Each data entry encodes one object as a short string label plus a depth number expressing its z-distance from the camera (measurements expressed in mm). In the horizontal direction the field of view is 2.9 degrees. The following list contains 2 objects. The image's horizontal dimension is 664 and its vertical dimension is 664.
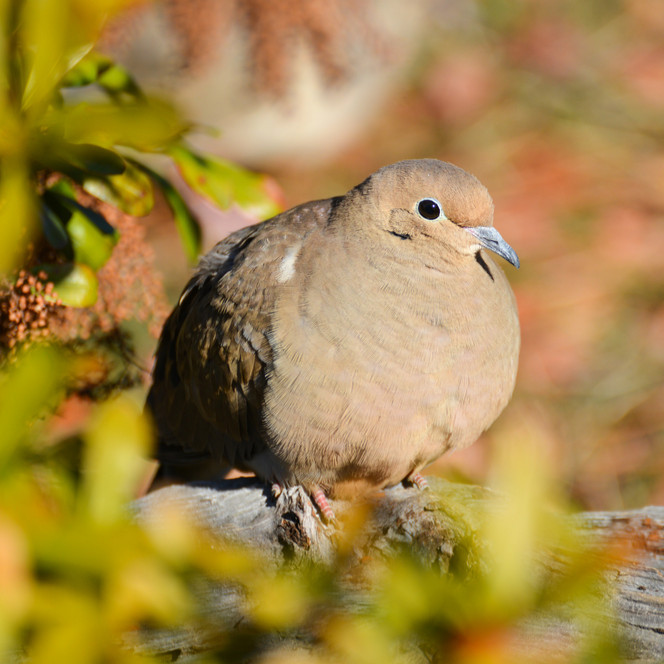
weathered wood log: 3910
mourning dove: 3961
